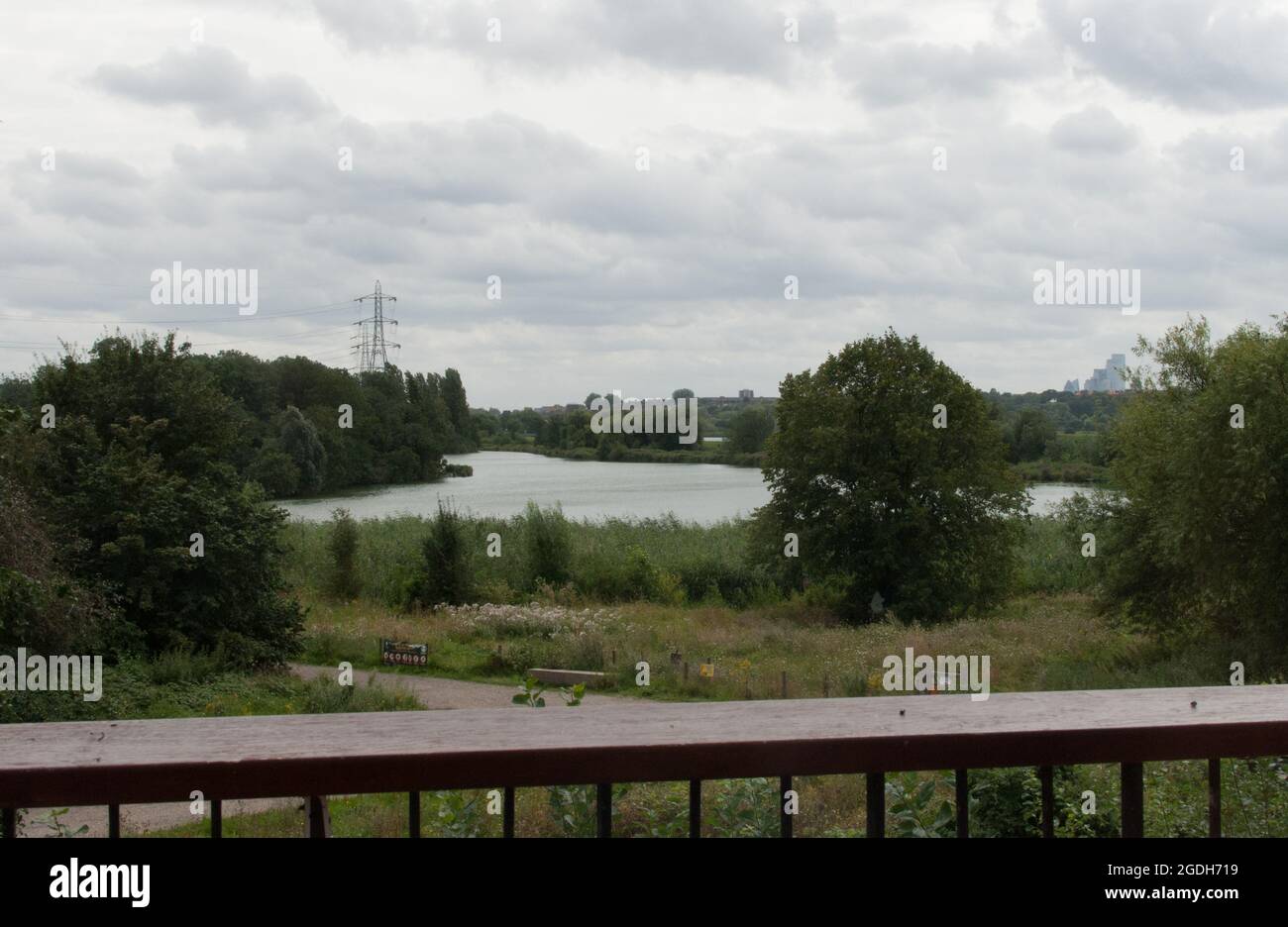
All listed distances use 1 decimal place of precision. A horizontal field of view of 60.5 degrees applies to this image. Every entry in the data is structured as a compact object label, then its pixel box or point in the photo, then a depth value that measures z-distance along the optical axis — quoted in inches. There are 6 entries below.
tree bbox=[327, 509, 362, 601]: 1121.4
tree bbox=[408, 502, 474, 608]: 1084.5
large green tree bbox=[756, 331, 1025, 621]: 1115.3
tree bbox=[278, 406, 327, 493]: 1135.0
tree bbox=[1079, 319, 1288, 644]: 706.8
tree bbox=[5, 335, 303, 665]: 692.1
